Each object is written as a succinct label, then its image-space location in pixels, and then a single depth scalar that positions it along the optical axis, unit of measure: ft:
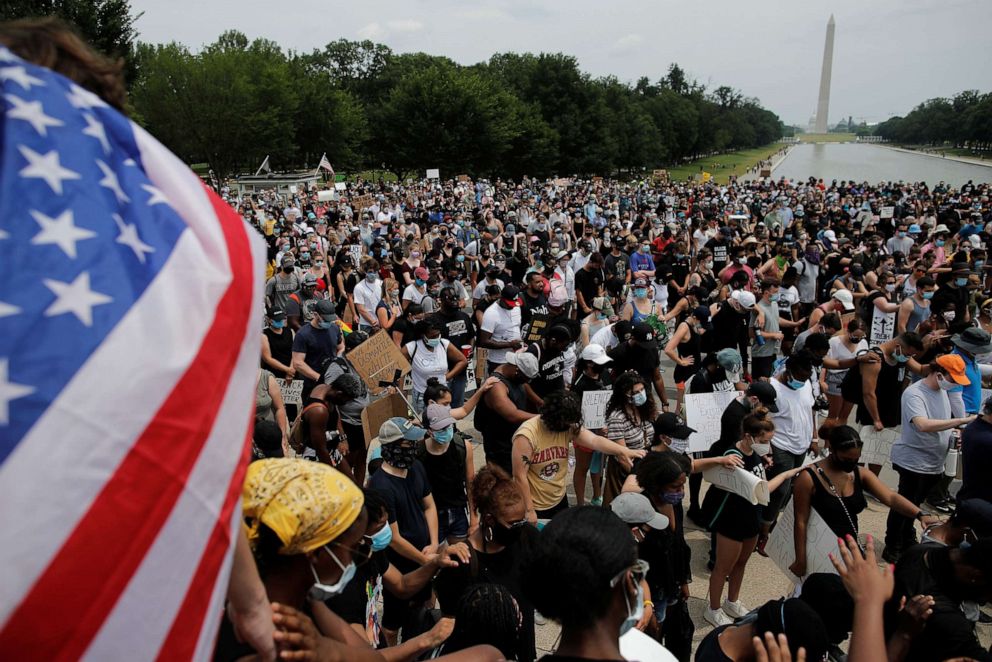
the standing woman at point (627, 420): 17.76
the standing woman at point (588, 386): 19.95
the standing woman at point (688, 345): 24.93
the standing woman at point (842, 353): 23.02
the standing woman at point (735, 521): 15.24
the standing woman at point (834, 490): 13.73
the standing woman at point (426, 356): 22.62
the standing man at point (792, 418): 18.45
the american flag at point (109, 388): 3.64
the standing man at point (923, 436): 17.85
